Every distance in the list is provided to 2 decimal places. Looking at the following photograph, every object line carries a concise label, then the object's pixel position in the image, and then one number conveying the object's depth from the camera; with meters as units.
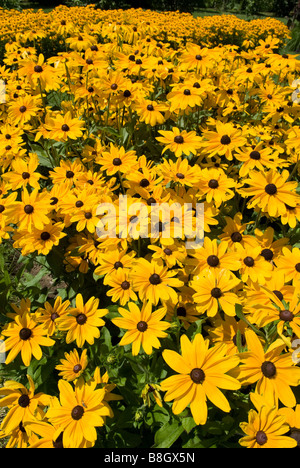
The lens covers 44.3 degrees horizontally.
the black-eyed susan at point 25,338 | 0.51
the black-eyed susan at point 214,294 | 0.49
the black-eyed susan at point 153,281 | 0.50
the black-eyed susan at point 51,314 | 0.53
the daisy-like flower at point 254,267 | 0.53
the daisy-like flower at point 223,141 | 0.66
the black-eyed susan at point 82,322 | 0.50
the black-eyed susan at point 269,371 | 0.41
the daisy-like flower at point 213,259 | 0.54
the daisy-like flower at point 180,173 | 0.59
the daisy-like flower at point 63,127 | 0.71
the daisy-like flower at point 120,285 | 0.54
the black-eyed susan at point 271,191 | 0.57
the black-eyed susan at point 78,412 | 0.41
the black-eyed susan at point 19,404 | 0.47
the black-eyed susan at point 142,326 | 0.46
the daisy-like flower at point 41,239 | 0.57
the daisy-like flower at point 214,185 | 0.59
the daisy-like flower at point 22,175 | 0.65
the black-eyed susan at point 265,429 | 0.38
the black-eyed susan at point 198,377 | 0.39
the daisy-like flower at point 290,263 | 0.54
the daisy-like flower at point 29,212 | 0.57
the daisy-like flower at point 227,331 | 0.52
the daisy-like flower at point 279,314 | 0.44
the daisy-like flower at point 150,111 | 0.72
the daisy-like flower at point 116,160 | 0.64
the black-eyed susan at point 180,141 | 0.65
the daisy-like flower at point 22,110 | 0.81
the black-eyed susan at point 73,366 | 0.48
